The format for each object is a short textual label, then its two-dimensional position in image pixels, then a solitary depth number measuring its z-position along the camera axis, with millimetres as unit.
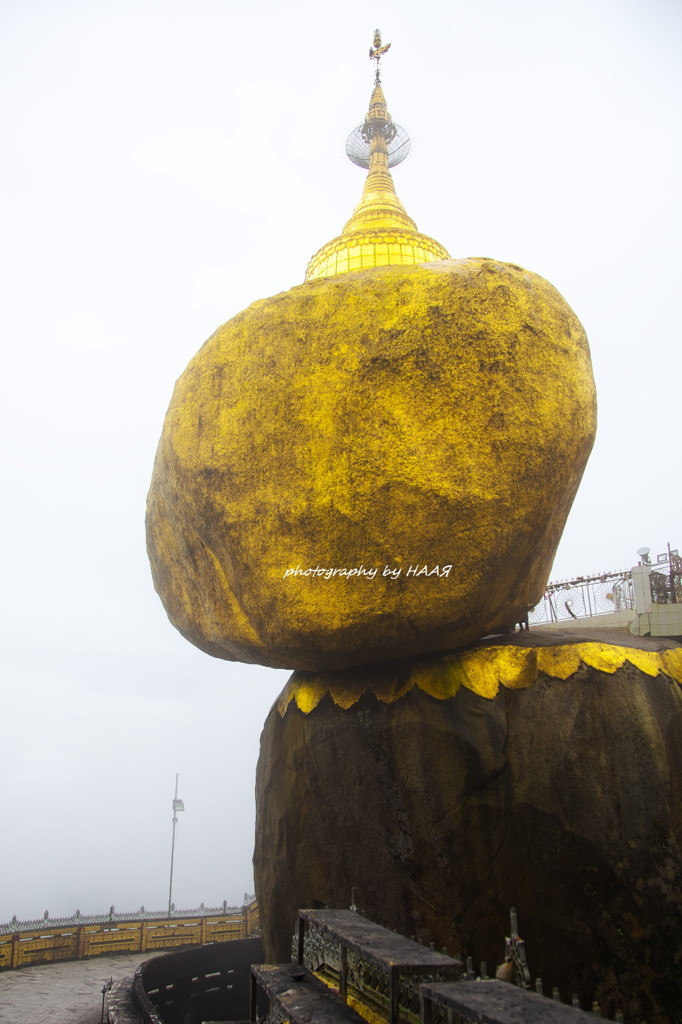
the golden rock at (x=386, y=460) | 7535
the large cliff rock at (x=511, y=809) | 6859
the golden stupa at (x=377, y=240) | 13625
